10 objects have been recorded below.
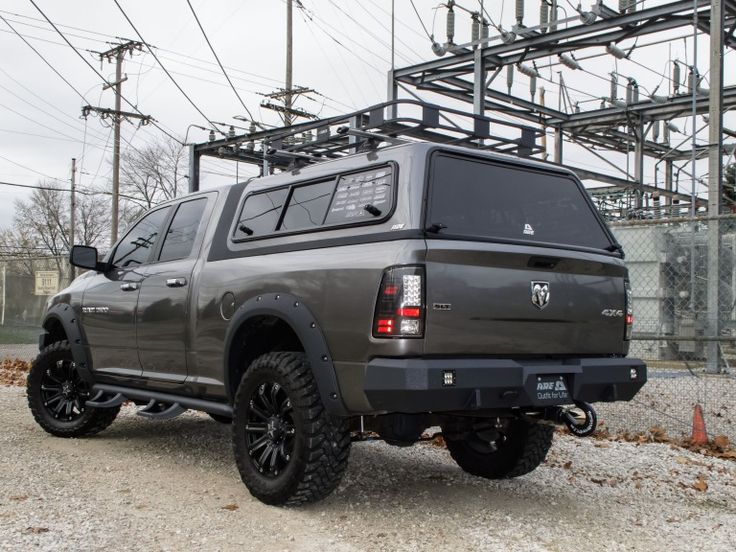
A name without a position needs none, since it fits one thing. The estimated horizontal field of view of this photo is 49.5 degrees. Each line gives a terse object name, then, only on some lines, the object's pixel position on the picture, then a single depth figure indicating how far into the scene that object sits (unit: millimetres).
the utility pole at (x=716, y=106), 12562
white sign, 16453
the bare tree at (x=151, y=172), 51688
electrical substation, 7598
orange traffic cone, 7160
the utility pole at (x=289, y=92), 33688
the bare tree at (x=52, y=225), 65812
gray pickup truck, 4172
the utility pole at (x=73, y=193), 52544
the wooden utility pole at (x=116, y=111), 35875
